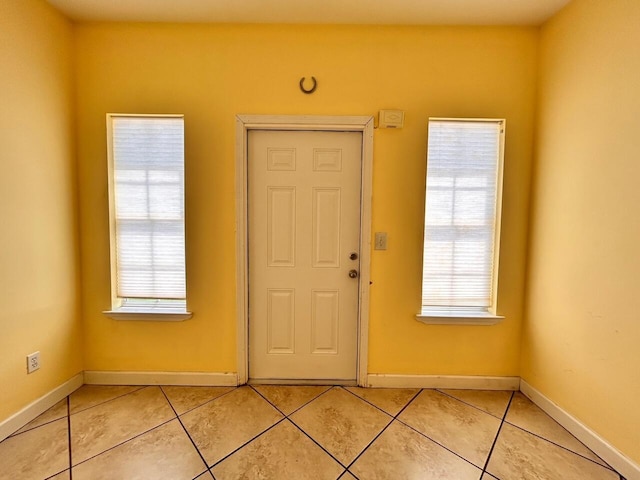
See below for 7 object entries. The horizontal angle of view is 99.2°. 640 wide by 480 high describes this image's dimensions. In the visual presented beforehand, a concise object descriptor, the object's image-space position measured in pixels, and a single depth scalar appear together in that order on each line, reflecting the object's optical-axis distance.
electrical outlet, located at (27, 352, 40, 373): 1.74
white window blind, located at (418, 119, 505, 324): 2.00
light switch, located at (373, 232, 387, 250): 2.04
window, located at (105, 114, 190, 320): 2.00
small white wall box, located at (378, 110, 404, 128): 1.96
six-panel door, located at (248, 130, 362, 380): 2.05
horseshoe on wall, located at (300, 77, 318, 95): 1.97
